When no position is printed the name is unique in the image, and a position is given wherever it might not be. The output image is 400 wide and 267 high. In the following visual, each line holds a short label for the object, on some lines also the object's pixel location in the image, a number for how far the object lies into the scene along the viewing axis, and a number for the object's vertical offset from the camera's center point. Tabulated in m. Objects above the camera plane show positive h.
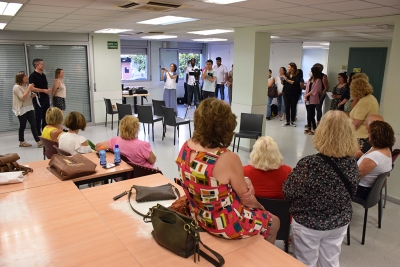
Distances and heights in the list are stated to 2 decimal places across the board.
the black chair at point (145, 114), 6.91 -1.03
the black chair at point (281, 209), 2.47 -1.08
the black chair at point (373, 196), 3.11 -1.24
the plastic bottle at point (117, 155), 3.32 -0.93
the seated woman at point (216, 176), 1.82 -0.61
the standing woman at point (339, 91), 7.27 -0.48
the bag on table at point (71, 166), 2.91 -0.93
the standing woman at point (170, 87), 9.44 -0.60
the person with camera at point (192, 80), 11.05 -0.45
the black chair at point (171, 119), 6.81 -1.12
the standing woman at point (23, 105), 6.16 -0.80
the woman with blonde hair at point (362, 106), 4.18 -0.46
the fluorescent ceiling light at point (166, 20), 5.09 +0.77
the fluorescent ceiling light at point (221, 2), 3.40 +0.69
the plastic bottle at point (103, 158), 3.30 -0.94
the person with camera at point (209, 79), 9.16 -0.33
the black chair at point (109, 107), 7.87 -1.03
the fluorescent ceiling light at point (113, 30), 7.42 +0.81
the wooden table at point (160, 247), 1.78 -1.05
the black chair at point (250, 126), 5.74 -1.05
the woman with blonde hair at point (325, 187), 2.04 -0.75
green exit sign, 8.58 +0.54
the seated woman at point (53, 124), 3.91 -0.74
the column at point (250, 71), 6.02 -0.05
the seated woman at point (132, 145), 3.52 -0.86
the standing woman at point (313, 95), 7.96 -0.64
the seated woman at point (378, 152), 3.09 -0.78
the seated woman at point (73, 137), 3.64 -0.82
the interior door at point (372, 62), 9.84 +0.26
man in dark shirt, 6.60 -0.61
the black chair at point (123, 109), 7.19 -0.98
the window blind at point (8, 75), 7.36 -0.27
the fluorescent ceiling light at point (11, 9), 3.87 +0.70
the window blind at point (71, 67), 7.88 -0.08
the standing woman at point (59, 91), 7.10 -0.59
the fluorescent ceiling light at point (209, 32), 7.10 +0.81
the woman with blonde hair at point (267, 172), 2.62 -0.84
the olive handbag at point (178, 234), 1.74 -0.92
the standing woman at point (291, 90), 8.73 -0.57
